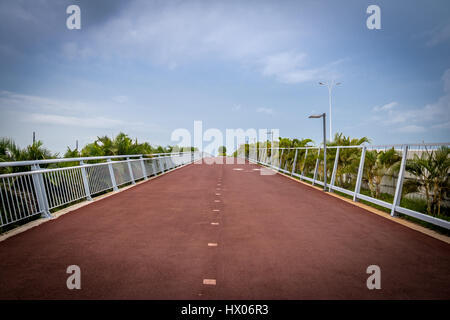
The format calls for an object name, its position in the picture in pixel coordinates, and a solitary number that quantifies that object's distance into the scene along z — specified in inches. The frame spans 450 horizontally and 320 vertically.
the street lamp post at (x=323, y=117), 433.7
